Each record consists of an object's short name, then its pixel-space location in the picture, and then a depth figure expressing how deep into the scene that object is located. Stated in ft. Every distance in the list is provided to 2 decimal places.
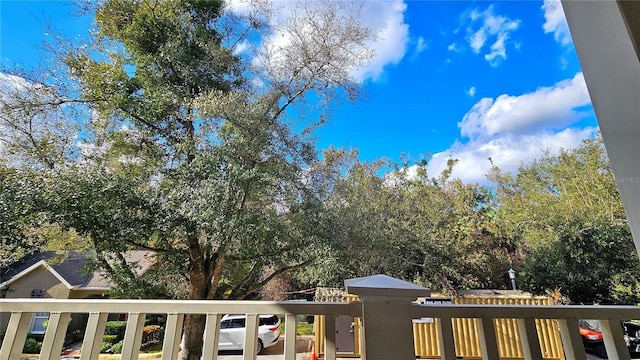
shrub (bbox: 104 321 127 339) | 20.17
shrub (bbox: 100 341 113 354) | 20.02
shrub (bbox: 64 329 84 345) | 18.30
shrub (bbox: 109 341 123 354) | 17.88
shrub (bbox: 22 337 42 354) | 17.57
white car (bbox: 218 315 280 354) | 19.42
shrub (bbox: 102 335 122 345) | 20.68
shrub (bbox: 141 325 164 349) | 19.78
